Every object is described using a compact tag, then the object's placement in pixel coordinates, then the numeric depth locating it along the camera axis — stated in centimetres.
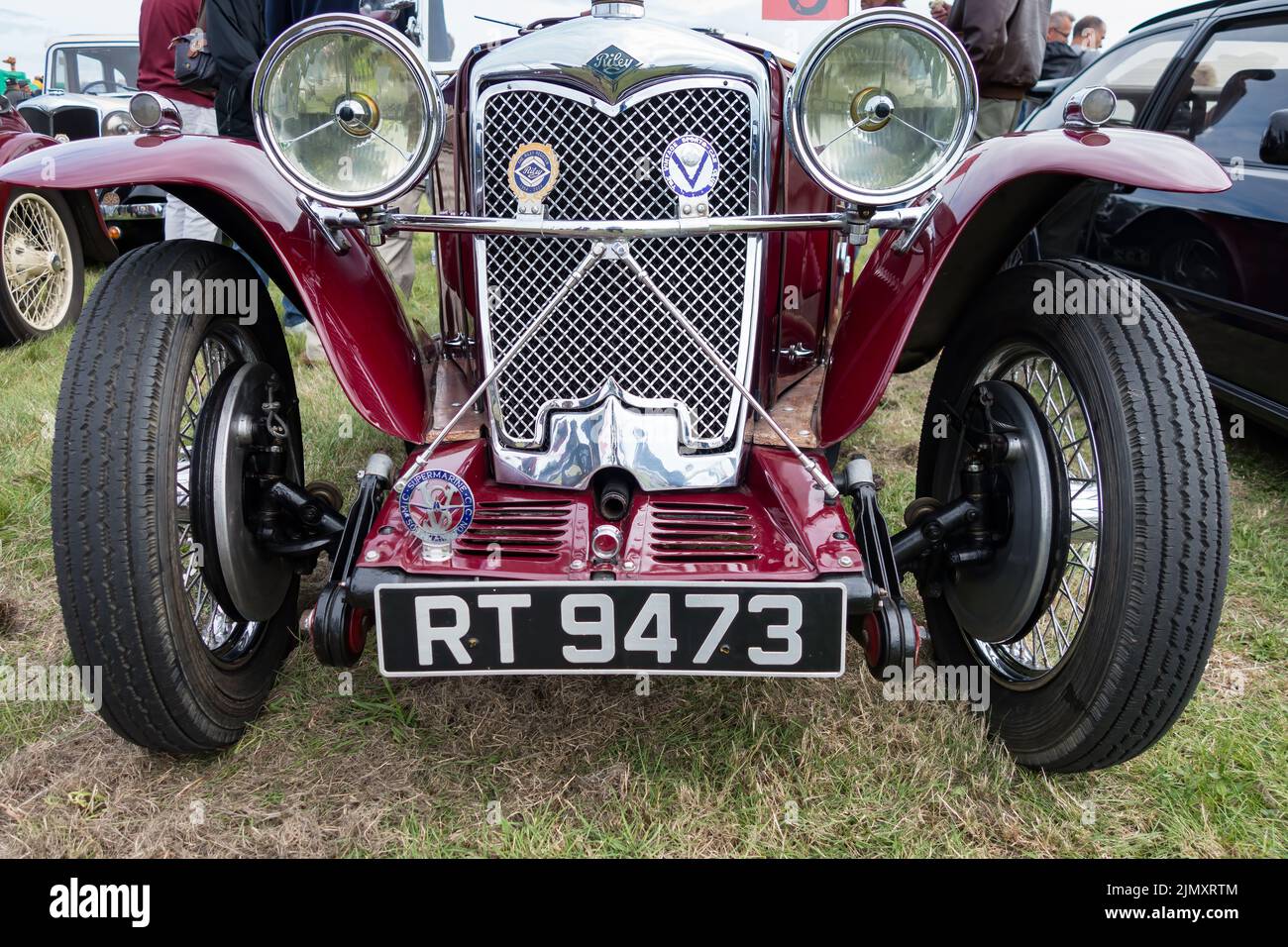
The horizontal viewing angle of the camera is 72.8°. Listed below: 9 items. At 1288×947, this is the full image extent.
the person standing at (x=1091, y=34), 720
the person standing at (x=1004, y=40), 441
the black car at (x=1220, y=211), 297
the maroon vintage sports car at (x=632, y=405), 156
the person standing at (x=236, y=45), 375
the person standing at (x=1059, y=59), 655
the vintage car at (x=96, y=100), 595
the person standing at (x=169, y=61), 460
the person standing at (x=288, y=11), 348
